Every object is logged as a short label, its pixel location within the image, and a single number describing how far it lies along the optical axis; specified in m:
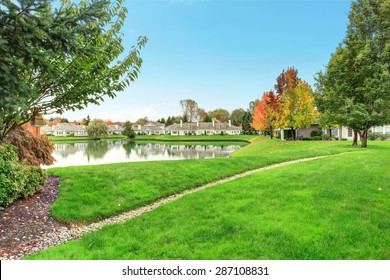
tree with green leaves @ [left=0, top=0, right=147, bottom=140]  4.00
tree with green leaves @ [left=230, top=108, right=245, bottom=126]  111.41
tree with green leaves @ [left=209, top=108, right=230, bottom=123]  116.12
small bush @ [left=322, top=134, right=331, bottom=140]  40.79
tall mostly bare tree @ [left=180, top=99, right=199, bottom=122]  102.19
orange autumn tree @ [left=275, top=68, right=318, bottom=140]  34.06
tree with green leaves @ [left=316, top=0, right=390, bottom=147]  20.83
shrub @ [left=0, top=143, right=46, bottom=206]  7.16
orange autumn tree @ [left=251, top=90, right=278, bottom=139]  40.62
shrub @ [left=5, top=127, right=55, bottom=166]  11.16
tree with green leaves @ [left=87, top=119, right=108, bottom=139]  81.32
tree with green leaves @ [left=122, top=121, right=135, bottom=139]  86.62
